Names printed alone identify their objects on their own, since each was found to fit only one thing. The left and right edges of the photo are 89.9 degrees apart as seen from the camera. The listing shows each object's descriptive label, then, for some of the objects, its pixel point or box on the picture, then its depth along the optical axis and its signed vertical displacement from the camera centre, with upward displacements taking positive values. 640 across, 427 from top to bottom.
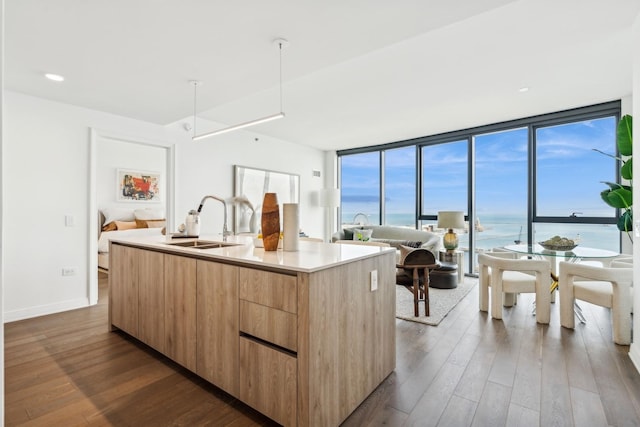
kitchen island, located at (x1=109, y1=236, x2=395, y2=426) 1.51 -0.61
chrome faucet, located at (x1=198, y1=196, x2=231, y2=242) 2.77 -0.18
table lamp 4.70 -0.13
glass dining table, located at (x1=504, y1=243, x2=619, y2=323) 3.02 -0.38
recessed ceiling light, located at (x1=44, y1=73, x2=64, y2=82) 2.85 +1.21
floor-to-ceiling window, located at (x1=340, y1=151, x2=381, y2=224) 6.71 +0.55
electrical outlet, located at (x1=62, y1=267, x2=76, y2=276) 3.64 -0.69
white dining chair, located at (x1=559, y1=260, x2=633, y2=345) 2.64 -0.67
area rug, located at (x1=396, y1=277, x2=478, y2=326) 3.24 -1.04
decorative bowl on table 3.24 -0.30
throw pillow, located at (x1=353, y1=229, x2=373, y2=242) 5.77 -0.38
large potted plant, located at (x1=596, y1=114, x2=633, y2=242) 2.84 +0.26
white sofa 5.05 -0.40
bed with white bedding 5.71 -0.25
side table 4.86 -0.69
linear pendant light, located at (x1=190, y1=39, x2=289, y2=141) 2.33 +1.22
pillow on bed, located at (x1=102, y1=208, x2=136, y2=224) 6.38 -0.05
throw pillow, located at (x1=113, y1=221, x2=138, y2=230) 6.16 -0.26
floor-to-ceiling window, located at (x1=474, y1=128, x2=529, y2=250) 4.93 +0.43
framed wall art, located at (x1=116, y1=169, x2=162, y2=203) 6.68 +0.56
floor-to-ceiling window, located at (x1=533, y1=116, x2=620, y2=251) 4.29 +0.49
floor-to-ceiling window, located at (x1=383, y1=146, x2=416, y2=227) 6.14 +0.54
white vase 2.10 -0.12
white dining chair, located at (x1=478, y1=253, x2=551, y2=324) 3.13 -0.68
